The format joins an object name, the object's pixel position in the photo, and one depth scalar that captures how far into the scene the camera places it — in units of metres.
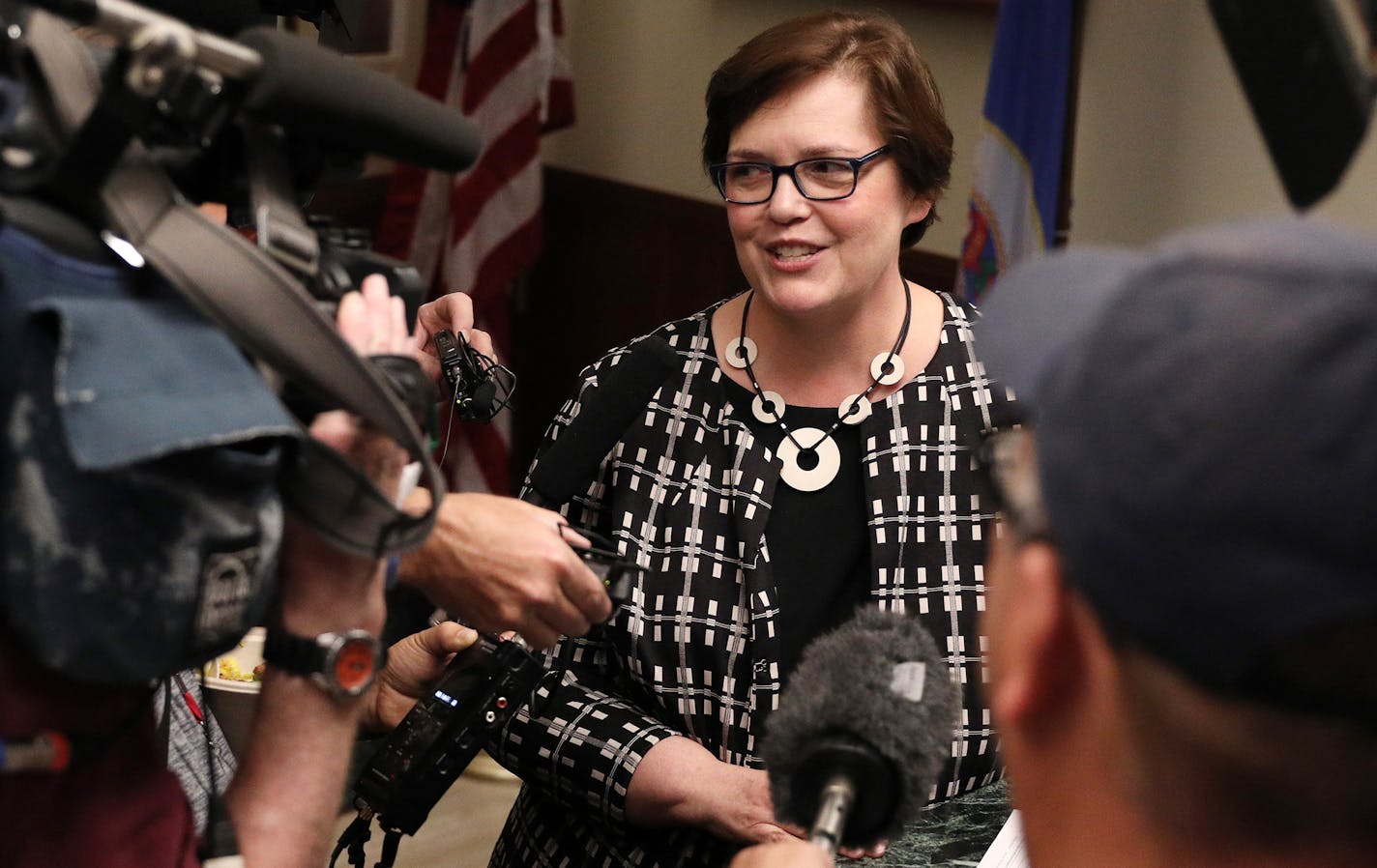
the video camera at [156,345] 0.74
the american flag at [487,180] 3.78
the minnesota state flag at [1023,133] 2.89
